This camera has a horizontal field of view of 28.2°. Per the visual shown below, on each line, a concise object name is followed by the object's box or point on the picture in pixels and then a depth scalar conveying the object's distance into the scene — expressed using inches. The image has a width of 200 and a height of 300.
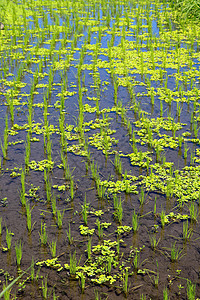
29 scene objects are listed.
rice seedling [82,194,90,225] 135.2
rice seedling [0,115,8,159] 173.8
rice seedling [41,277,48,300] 108.1
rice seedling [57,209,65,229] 132.4
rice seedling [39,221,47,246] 124.6
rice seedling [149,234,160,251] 125.0
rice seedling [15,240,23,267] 117.2
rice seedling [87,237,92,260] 120.4
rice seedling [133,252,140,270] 116.1
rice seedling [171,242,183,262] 120.2
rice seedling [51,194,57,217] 139.2
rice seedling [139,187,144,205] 143.3
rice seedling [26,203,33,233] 131.9
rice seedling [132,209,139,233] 131.2
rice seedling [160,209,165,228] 134.3
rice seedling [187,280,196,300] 104.3
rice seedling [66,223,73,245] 127.5
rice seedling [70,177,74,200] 146.5
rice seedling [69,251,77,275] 114.9
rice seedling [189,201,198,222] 136.1
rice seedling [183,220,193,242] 128.7
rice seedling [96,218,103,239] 128.3
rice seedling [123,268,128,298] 108.5
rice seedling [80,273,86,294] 110.3
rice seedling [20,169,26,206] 143.6
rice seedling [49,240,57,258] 121.4
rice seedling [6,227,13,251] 122.6
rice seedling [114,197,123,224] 135.3
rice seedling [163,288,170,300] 101.9
